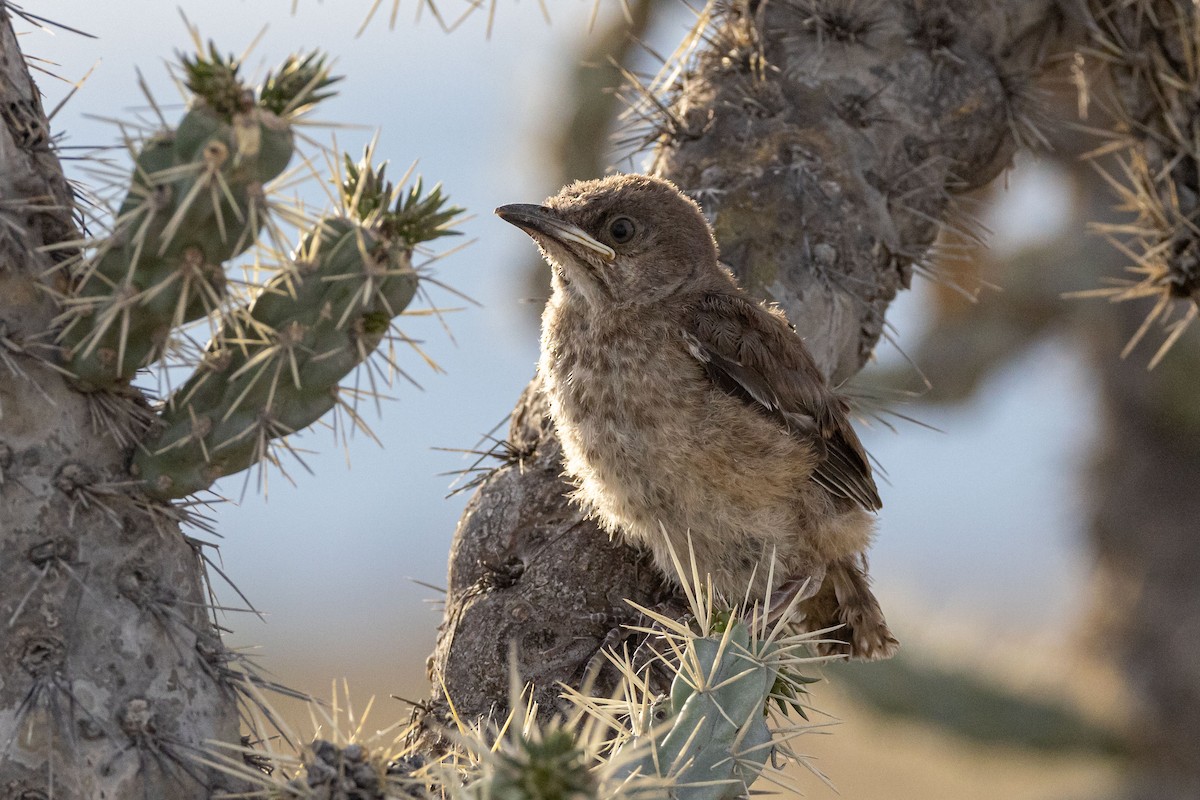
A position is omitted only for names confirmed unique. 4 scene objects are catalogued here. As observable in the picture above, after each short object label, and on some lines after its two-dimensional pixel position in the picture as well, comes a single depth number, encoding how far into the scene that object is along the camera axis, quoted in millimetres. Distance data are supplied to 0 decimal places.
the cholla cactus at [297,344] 4398
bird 6480
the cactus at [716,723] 4426
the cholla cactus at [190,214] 3932
